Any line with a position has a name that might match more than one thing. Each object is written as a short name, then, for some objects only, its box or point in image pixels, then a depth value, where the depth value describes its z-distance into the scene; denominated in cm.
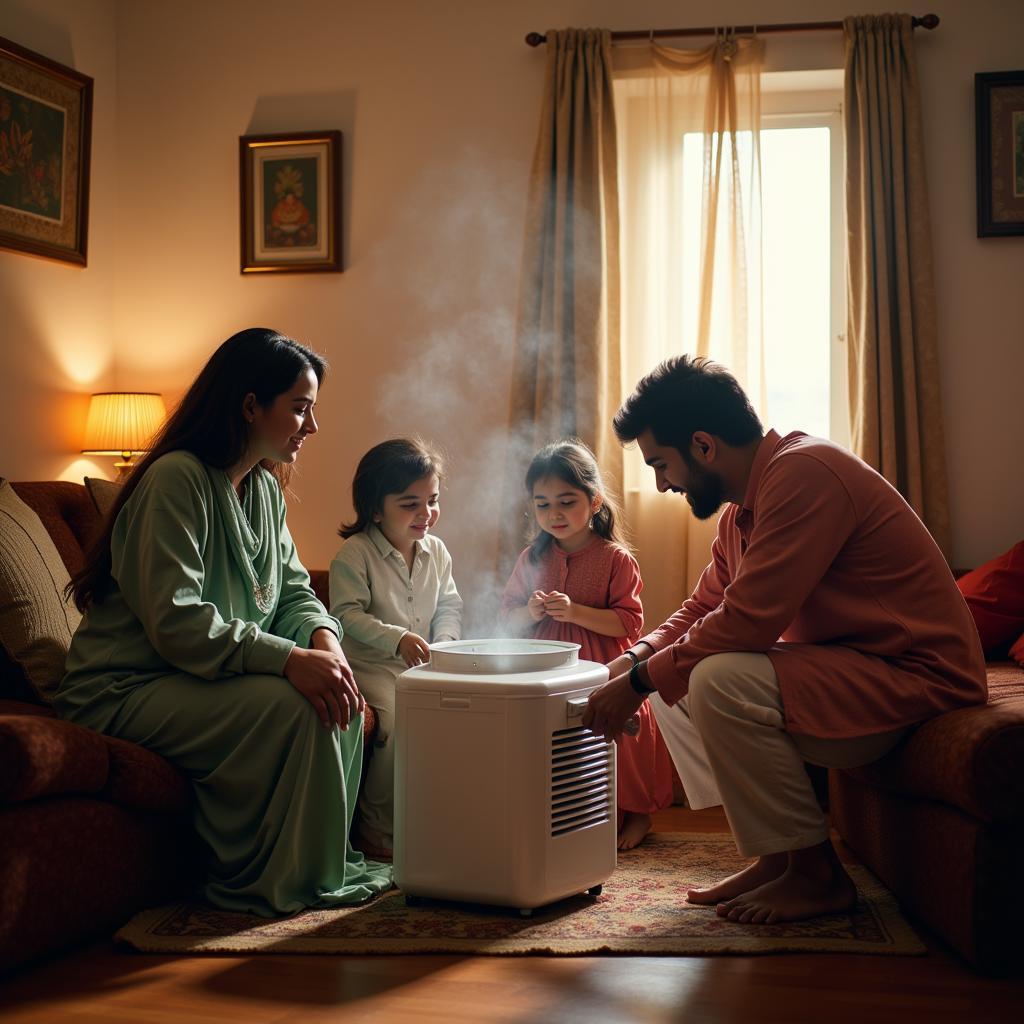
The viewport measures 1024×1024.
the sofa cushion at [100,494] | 286
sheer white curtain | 349
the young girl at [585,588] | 271
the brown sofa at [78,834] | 177
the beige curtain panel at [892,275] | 337
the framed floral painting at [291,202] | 374
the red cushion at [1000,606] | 295
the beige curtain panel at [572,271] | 350
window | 361
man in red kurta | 198
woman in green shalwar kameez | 212
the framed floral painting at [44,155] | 334
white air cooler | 203
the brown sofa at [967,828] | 174
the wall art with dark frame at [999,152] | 342
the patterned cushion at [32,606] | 235
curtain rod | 341
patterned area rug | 190
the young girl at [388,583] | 260
